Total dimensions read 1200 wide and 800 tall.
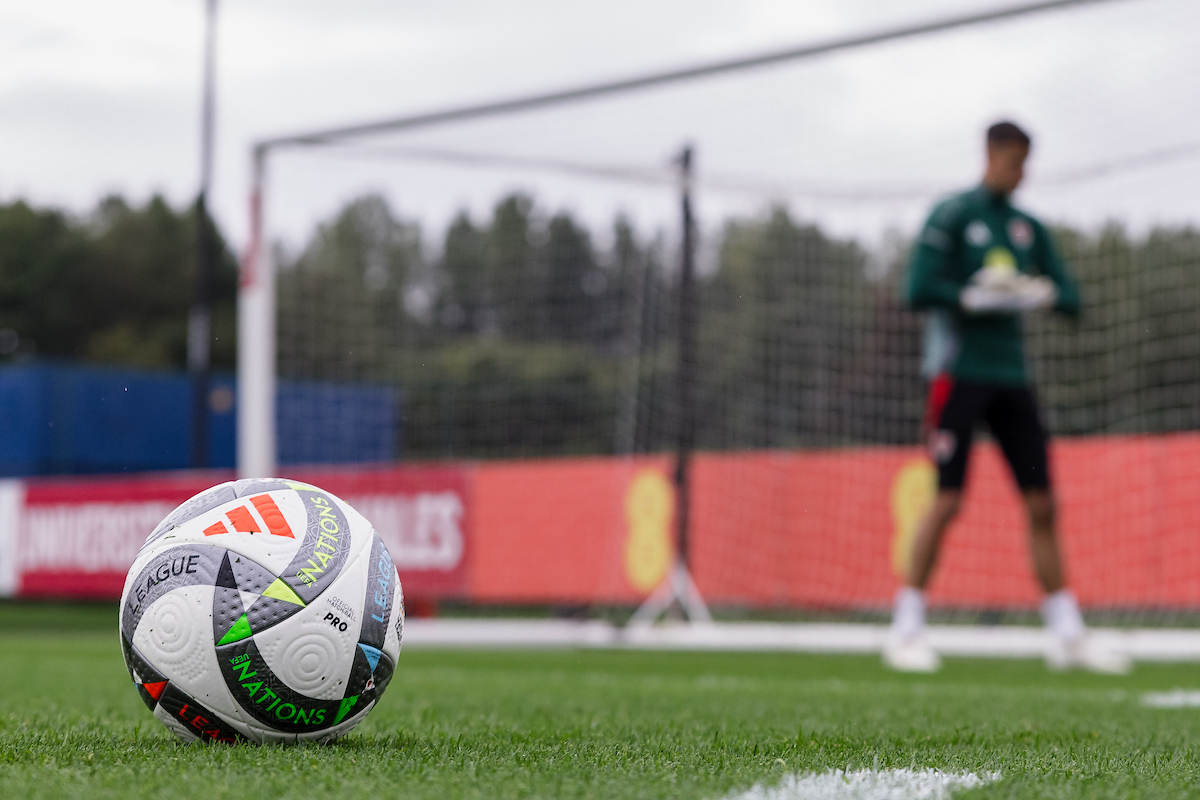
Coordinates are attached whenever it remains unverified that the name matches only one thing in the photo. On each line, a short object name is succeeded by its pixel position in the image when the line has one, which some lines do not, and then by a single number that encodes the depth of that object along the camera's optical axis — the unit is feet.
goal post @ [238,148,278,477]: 55.42
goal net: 53.93
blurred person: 38.52
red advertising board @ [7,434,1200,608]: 61.72
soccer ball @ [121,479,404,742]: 16.74
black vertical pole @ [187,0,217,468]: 106.32
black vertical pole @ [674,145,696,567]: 67.41
